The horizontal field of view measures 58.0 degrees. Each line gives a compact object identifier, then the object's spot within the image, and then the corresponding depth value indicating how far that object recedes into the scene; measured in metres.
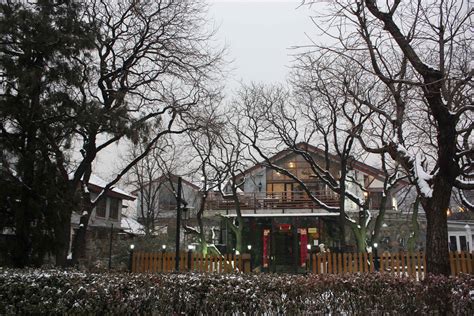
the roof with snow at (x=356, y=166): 29.47
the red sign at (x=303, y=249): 24.17
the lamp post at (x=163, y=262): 15.31
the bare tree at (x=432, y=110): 9.27
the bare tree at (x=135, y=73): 13.73
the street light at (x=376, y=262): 14.16
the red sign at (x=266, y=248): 26.16
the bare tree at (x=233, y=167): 25.47
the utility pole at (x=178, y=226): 13.93
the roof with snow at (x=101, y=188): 26.95
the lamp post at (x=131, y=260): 15.54
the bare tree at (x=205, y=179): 25.27
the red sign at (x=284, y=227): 28.89
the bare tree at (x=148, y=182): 32.56
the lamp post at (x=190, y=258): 15.01
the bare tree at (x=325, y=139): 20.28
